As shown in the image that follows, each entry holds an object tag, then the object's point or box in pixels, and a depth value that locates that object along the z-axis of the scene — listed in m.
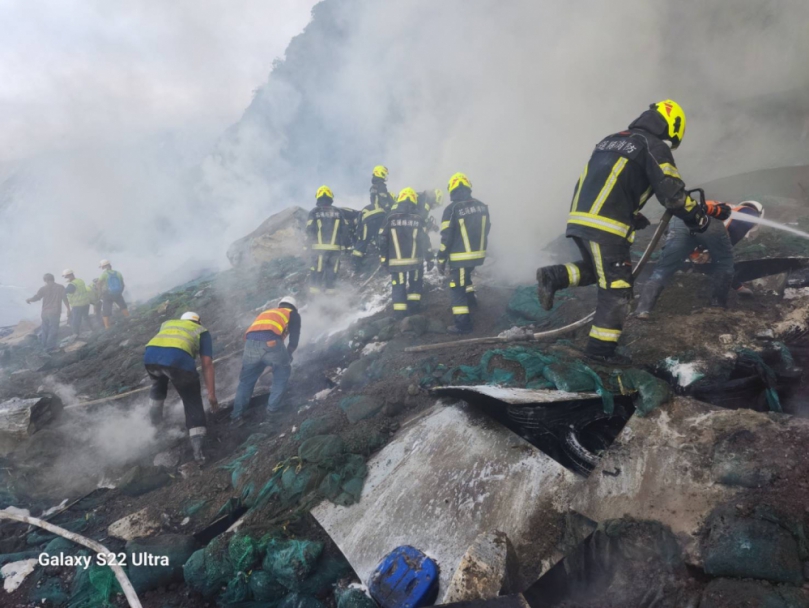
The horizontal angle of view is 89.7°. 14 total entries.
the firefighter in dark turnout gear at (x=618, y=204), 2.72
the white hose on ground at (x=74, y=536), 1.93
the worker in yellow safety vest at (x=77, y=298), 9.23
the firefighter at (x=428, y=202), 7.48
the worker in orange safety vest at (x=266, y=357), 4.34
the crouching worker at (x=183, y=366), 3.86
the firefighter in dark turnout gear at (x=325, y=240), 7.22
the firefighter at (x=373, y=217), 7.79
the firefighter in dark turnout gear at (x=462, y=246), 5.14
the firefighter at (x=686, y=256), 3.69
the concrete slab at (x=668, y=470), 1.84
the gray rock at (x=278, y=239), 11.12
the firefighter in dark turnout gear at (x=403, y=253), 5.89
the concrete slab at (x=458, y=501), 2.06
